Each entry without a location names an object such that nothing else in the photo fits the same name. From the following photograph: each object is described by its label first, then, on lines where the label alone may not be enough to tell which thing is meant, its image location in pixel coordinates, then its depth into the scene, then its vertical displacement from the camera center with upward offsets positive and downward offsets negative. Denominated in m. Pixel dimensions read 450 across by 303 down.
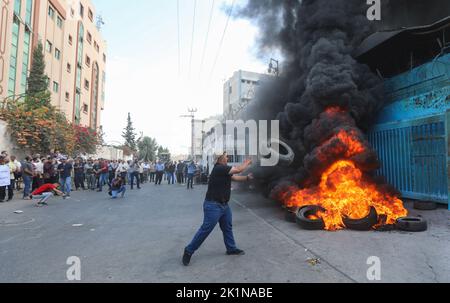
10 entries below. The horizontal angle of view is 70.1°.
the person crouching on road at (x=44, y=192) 10.17 -0.69
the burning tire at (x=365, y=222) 6.14 -0.91
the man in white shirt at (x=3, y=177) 10.57 -0.22
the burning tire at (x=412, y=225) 5.96 -0.92
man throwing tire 4.62 -0.45
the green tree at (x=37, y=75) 21.14 +6.41
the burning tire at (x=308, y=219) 6.34 -0.91
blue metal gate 7.61 +0.50
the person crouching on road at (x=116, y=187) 12.48 -0.59
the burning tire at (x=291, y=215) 7.17 -0.94
